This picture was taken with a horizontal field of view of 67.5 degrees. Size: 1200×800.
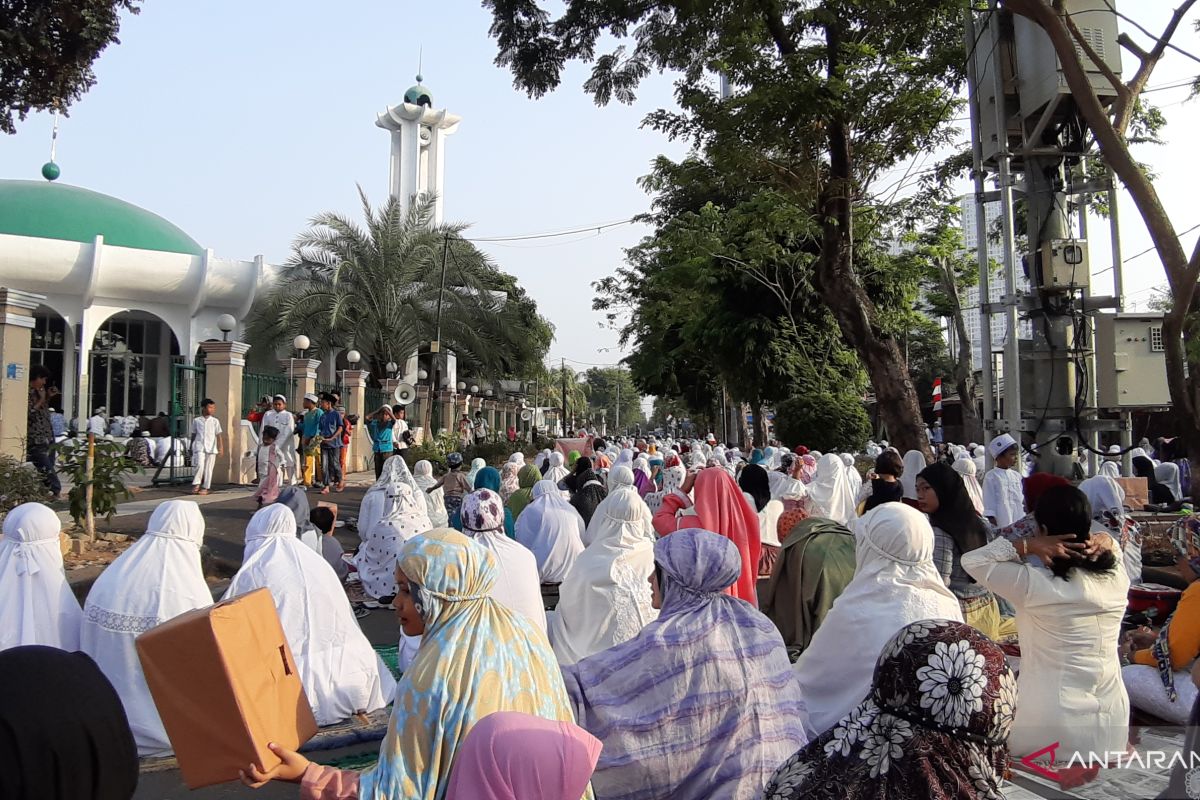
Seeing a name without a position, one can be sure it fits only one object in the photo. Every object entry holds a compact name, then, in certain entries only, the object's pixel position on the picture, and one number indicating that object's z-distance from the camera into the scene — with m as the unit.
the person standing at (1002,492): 7.79
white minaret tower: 40.47
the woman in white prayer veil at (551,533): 7.36
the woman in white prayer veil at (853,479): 9.35
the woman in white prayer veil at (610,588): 4.96
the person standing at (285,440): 12.16
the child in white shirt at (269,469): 11.41
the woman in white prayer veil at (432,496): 8.54
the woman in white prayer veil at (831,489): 8.62
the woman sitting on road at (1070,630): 3.51
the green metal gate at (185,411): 13.77
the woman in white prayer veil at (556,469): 9.17
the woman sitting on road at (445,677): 2.02
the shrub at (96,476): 7.95
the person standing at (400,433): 14.60
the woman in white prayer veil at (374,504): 7.74
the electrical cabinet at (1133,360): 7.34
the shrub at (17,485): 7.84
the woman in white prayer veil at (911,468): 9.06
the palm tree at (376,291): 22.16
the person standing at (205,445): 12.25
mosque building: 23.23
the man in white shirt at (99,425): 18.39
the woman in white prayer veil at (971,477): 8.34
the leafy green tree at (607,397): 99.25
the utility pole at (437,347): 22.78
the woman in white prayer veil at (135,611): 4.20
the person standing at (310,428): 13.23
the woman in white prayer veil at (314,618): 4.46
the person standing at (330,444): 13.28
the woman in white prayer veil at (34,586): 4.12
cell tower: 7.36
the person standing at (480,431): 23.25
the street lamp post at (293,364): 15.69
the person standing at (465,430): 21.98
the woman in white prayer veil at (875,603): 3.57
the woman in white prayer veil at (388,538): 7.15
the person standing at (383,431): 13.16
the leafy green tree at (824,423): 16.80
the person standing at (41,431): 9.06
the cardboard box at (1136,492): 9.36
